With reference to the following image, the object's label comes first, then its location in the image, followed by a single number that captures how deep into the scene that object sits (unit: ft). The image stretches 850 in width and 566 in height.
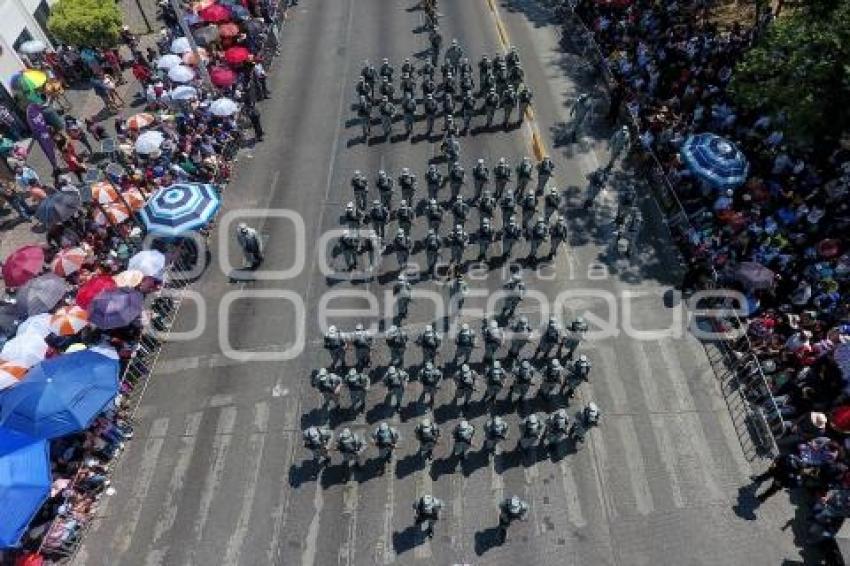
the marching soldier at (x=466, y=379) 54.49
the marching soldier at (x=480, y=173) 73.82
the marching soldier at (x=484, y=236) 68.18
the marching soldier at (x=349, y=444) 52.01
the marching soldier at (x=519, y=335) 59.21
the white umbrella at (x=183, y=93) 85.69
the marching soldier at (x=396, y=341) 57.93
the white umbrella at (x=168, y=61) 91.04
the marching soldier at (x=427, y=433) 51.80
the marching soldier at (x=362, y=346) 58.65
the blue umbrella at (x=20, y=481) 46.83
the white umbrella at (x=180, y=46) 93.81
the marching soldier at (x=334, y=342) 57.98
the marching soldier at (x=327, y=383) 54.85
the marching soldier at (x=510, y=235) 68.33
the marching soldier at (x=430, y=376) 55.83
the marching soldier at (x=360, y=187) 74.74
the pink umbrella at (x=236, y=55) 92.73
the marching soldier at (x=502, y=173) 73.56
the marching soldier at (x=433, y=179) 73.77
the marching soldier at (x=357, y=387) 55.47
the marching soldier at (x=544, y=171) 73.92
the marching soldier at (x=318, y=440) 51.96
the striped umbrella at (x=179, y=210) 68.28
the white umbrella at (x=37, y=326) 60.49
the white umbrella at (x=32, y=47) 95.86
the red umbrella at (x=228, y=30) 98.73
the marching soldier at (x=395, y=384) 55.42
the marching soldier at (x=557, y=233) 68.23
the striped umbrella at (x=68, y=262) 67.46
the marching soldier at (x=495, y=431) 52.03
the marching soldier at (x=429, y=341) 57.16
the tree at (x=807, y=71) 64.75
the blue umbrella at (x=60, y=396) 52.06
